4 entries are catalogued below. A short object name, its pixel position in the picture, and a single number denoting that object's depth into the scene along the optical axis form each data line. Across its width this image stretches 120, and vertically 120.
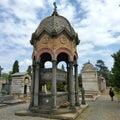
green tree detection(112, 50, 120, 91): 12.94
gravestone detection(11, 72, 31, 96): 25.45
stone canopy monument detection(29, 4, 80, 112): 9.60
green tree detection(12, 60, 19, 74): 46.95
